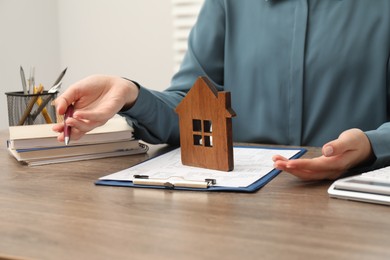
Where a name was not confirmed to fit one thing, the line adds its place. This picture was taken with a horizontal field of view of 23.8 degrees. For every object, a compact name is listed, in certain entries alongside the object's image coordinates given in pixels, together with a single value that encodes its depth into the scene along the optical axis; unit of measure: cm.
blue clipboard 119
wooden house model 129
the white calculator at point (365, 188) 112
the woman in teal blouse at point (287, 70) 157
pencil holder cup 161
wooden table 98
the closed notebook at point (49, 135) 144
